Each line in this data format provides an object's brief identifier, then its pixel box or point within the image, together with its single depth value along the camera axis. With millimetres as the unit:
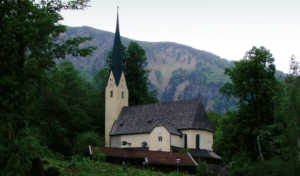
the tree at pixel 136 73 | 69125
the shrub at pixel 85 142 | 51744
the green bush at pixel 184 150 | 47844
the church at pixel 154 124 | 50688
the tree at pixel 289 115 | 33062
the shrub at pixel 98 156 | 39416
